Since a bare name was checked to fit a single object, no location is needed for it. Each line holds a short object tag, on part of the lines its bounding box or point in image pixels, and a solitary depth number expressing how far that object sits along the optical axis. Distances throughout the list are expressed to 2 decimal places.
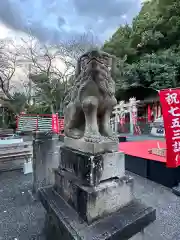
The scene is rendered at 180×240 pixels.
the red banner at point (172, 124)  2.59
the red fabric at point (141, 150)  3.78
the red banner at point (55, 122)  7.04
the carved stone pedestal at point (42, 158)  2.87
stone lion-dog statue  1.56
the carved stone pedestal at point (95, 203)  1.37
